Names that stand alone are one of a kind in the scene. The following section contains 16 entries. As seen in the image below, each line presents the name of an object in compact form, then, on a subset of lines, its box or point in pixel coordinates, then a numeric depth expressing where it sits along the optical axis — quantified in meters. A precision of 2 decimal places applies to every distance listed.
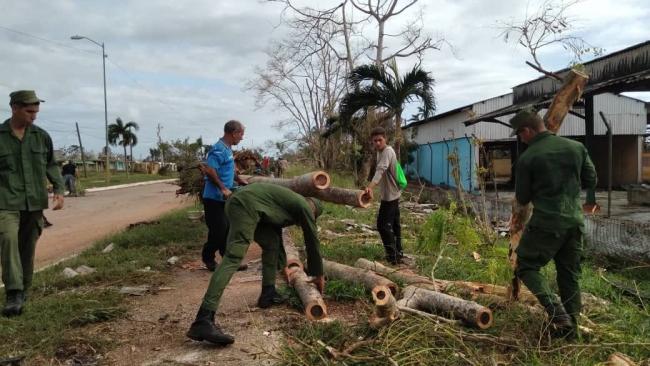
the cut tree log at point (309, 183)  5.42
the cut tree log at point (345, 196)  5.66
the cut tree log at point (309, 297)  4.40
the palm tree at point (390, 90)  12.78
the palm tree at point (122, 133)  56.09
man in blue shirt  6.34
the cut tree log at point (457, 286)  4.92
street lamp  30.78
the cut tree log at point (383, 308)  3.77
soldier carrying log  3.96
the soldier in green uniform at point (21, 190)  4.73
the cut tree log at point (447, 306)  4.06
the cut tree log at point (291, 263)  5.50
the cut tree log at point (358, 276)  4.96
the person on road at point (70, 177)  22.33
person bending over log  3.87
